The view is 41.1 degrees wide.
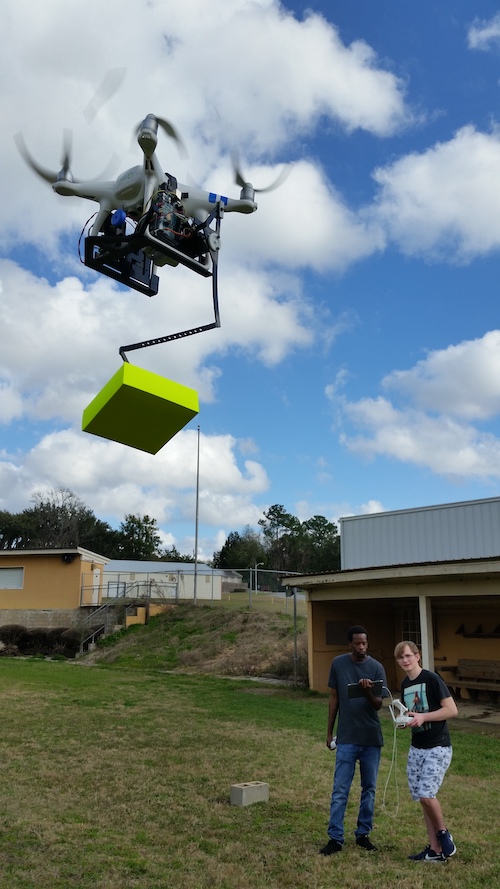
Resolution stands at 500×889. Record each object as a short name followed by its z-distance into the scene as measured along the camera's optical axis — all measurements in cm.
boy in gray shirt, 454
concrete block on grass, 573
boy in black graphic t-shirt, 427
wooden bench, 1402
